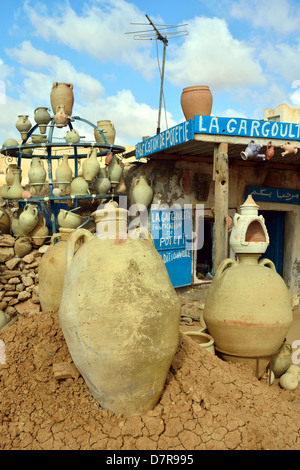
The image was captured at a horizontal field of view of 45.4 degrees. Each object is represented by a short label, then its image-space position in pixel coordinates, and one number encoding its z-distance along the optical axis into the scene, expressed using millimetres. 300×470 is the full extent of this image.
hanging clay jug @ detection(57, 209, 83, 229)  5258
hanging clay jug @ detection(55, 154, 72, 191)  5656
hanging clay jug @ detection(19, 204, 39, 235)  5508
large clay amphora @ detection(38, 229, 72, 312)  3514
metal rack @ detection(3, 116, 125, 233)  5532
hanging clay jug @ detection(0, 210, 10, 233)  6022
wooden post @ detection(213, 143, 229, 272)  4352
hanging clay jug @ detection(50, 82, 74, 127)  5730
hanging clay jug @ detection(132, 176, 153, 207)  5910
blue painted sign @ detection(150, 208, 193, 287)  6086
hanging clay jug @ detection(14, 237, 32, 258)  5637
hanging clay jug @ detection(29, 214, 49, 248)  5676
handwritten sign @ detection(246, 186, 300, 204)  6867
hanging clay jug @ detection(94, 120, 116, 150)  6484
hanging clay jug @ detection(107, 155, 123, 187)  6059
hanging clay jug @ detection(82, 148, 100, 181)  5859
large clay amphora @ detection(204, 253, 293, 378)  3492
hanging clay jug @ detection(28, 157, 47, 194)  5713
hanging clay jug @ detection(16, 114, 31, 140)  6164
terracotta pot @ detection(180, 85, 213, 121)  4879
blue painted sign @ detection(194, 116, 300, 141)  4480
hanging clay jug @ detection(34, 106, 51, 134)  5793
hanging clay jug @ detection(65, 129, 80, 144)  5617
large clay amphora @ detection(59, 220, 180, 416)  2160
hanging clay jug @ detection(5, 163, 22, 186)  5969
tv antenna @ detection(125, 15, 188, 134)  7207
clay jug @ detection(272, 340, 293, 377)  3973
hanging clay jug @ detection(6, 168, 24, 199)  5828
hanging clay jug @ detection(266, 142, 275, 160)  4803
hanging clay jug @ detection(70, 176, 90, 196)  5637
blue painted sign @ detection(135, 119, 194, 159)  4546
